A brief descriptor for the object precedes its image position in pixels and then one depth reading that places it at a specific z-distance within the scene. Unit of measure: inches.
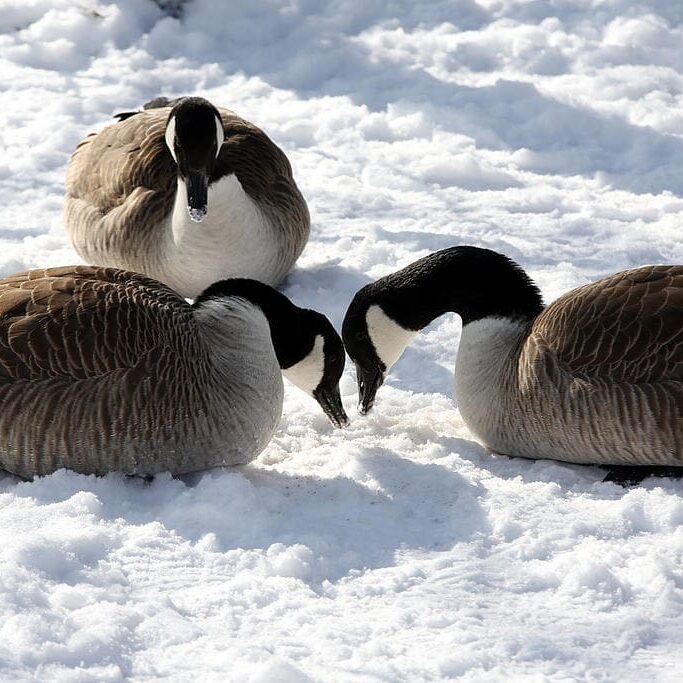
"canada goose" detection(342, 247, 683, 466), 423.5
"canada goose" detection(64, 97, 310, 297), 571.8
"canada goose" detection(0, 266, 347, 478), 408.2
